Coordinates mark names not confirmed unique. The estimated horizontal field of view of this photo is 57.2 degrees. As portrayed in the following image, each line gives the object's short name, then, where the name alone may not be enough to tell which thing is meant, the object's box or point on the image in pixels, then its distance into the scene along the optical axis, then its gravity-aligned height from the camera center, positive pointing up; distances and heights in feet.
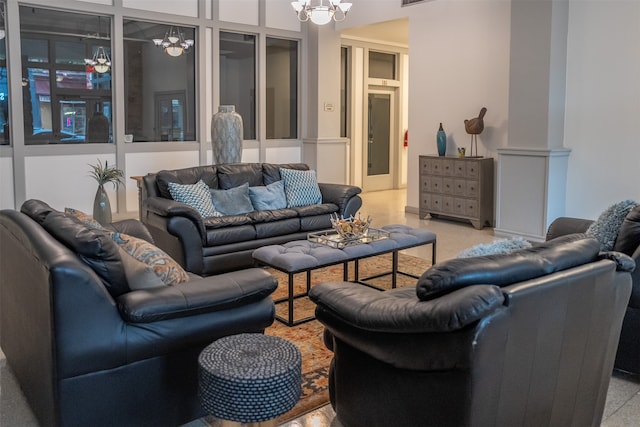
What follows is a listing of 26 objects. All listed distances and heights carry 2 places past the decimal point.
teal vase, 25.81 +0.28
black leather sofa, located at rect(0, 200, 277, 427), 7.22 -2.44
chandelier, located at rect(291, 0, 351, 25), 20.35 +4.77
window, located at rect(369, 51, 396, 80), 35.04 +4.95
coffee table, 12.45 -2.39
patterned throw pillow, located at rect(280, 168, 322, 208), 19.10 -1.36
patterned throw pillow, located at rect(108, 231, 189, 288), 8.75 -1.67
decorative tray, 13.88 -2.22
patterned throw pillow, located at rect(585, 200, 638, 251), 10.24 -1.34
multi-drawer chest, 24.29 -1.74
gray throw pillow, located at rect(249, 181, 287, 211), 18.44 -1.61
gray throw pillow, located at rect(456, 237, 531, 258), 8.32 -1.43
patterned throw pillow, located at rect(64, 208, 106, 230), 9.31 -1.21
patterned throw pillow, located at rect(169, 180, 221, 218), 16.76 -1.45
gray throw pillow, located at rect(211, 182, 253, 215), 17.56 -1.64
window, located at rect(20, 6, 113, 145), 22.24 +2.69
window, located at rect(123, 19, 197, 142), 24.79 +2.61
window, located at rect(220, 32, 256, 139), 27.66 +3.41
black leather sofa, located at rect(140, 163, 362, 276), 15.42 -2.09
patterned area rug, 9.26 -3.79
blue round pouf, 6.70 -2.71
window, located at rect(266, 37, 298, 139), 29.71 +2.98
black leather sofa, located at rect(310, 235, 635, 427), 6.01 -2.14
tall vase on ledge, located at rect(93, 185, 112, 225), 19.99 -2.07
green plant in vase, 20.02 -1.89
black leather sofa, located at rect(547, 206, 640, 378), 9.48 -2.62
